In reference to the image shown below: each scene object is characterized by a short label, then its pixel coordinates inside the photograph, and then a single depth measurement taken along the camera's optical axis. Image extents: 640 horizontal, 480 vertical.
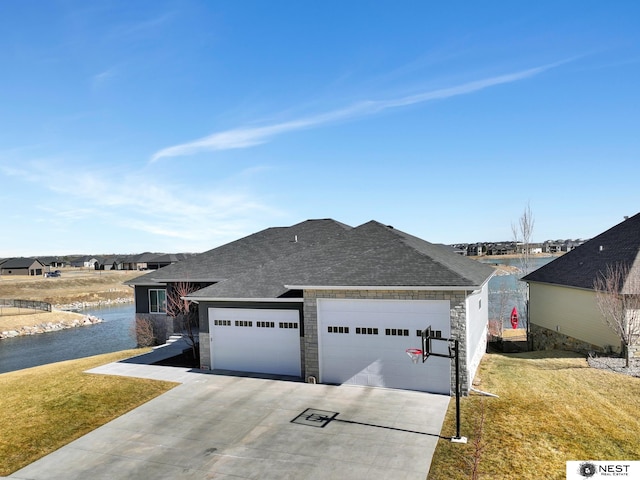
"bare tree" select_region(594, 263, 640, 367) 17.48
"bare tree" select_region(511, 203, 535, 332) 37.00
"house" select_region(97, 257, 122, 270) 128.88
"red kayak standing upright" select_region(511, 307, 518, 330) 32.86
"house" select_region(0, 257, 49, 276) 101.12
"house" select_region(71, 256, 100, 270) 153.50
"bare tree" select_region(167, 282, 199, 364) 22.28
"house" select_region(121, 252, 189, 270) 101.64
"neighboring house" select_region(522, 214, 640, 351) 19.52
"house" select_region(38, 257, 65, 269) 141.62
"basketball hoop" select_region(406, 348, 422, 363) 10.51
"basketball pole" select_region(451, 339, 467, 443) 10.05
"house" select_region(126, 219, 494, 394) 13.52
